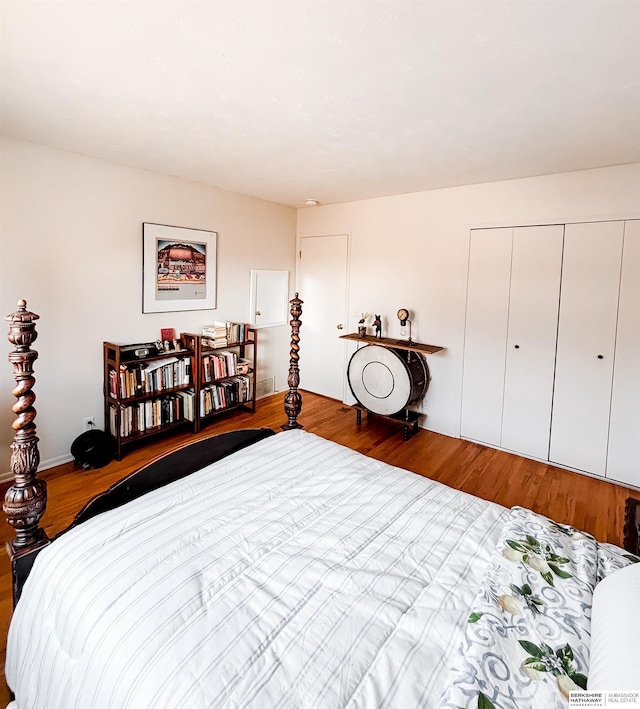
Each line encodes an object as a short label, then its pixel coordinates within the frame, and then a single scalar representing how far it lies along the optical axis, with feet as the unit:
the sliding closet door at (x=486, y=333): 11.37
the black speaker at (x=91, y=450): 9.88
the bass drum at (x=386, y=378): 12.13
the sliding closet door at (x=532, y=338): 10.54
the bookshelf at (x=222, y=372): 12.29
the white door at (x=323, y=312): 15.37
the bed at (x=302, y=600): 2.92
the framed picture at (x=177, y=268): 11.39
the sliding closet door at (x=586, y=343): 9.72
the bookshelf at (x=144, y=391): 10.46
